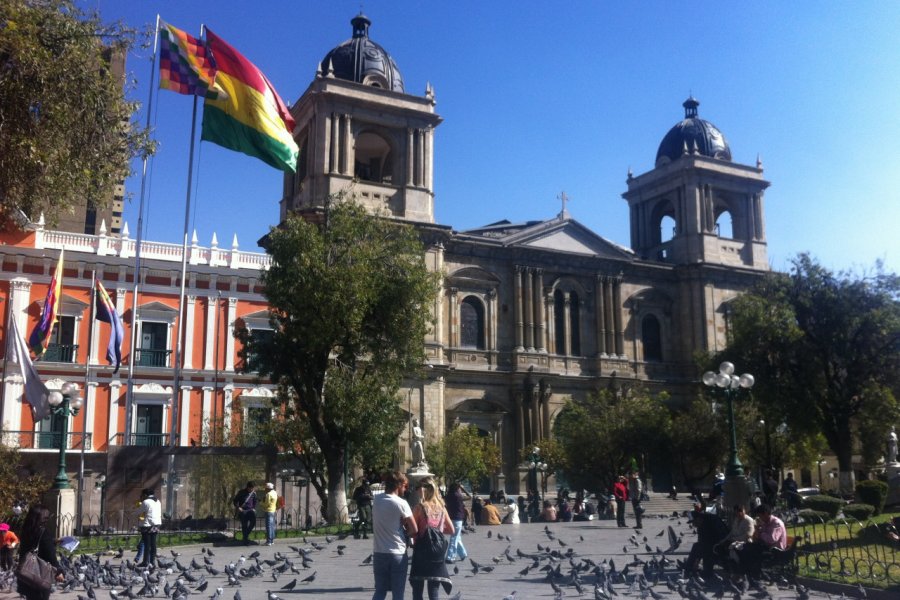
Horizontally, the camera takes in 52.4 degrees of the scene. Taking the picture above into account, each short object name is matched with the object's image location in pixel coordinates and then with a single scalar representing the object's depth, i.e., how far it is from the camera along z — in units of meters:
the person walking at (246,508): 19.73
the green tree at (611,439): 38.25
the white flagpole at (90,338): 33.15
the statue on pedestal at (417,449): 28.20
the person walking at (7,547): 13.92
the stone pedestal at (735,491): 18.95
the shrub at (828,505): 21.97
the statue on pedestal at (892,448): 31.02
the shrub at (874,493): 23.39
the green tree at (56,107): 12.17
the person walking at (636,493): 24.60
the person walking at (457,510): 15.78
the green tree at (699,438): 39.91
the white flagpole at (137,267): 24.73
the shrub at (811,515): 19.73
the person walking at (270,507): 20.03
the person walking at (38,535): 9.58
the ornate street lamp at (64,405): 19.31
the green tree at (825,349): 31.77
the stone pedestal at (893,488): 26.94
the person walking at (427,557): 9.27
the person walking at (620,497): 24.82
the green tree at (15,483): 20.39
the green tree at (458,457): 34.75
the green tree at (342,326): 25.48
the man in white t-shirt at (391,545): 9.14
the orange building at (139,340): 34.22
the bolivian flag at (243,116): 21.62
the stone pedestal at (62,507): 18.52
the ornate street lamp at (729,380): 20.89
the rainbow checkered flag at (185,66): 21.94
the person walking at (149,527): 15.01
